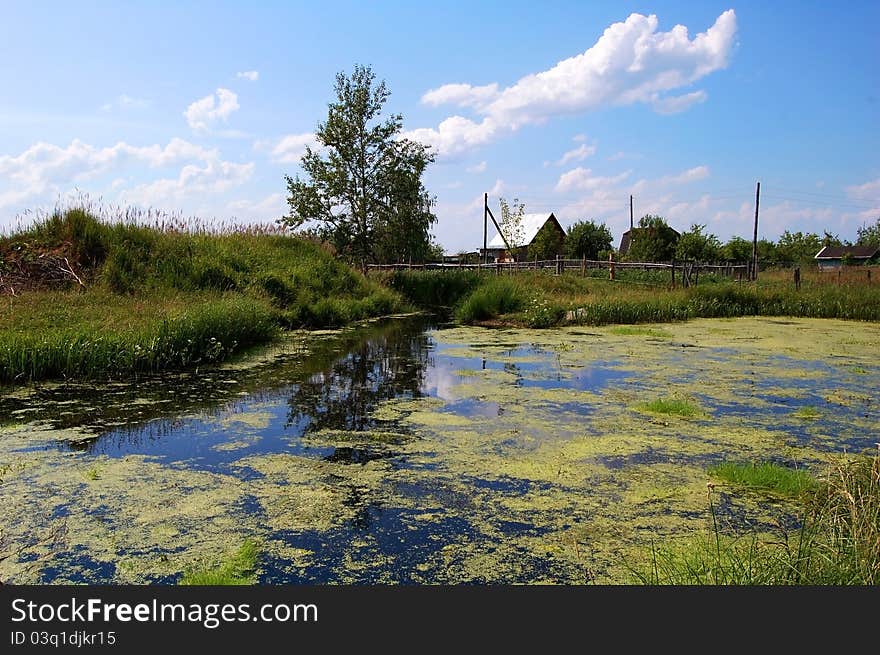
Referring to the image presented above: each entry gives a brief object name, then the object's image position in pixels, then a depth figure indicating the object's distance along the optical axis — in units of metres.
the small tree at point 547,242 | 40.12
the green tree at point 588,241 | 41.28
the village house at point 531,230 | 46.42
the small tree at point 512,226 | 30.66
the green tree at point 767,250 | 46.48
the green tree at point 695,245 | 34.78
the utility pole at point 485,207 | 34.41
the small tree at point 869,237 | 54.81
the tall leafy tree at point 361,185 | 22.66
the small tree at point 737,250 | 40.97
